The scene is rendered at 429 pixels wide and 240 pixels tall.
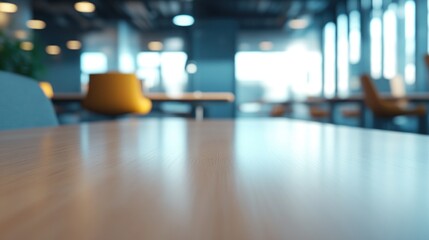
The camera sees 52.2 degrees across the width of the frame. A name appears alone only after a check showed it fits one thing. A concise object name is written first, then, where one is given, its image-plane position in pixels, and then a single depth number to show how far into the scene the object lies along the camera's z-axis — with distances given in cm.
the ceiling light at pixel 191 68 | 1028
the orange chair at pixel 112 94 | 415
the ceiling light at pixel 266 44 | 1268
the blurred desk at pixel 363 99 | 406
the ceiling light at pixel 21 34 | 705
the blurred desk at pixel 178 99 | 412
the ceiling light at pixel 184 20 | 962
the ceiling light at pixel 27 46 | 615
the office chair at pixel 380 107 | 515
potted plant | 592
